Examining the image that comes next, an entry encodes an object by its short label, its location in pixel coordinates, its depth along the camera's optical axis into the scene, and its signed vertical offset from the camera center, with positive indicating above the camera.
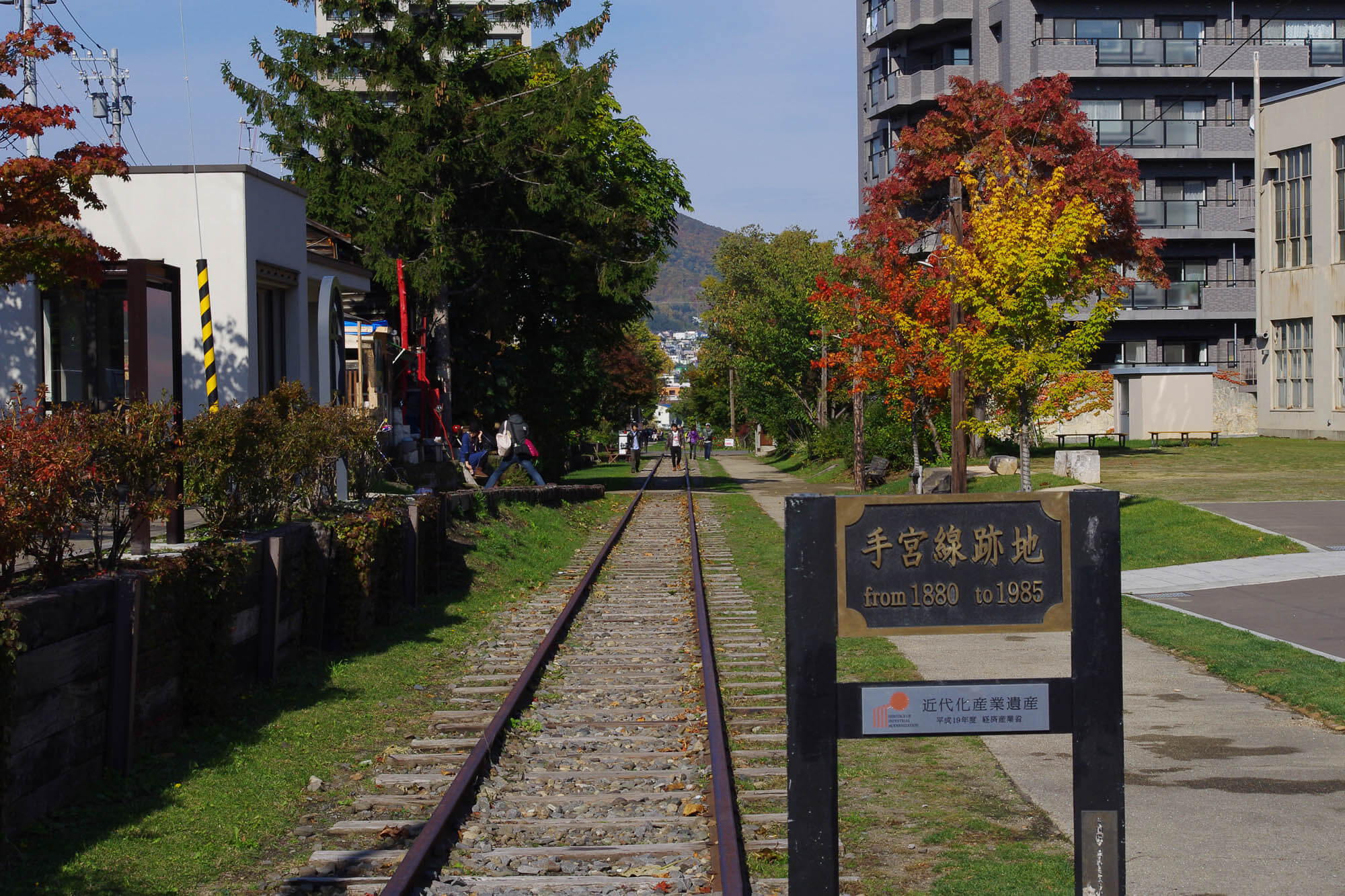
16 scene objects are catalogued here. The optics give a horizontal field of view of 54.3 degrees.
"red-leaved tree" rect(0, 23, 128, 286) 14.65 +3.11
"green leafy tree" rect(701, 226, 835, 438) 54.59 +4.92
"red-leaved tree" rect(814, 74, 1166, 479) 33.19 +6.19
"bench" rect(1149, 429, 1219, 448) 40.41 -0.28
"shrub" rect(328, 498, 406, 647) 12.12 -1.19
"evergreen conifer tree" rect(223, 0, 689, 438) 30.89 +6.79
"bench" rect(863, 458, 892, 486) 38.69 -1.11
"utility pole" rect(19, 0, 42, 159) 17.52 +5.90
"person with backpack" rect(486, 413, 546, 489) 28.61 -0.02
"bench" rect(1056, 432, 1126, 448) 40.70 -0.28
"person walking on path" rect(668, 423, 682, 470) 58.25 -0.19
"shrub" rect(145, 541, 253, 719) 8.69 -1.12
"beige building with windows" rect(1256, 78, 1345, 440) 41.06 +5.27
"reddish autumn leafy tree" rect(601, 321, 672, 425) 68.81 +3.79
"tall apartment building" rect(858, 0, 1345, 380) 54.19 +14.08
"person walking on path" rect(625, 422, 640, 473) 56.91 -0.23
